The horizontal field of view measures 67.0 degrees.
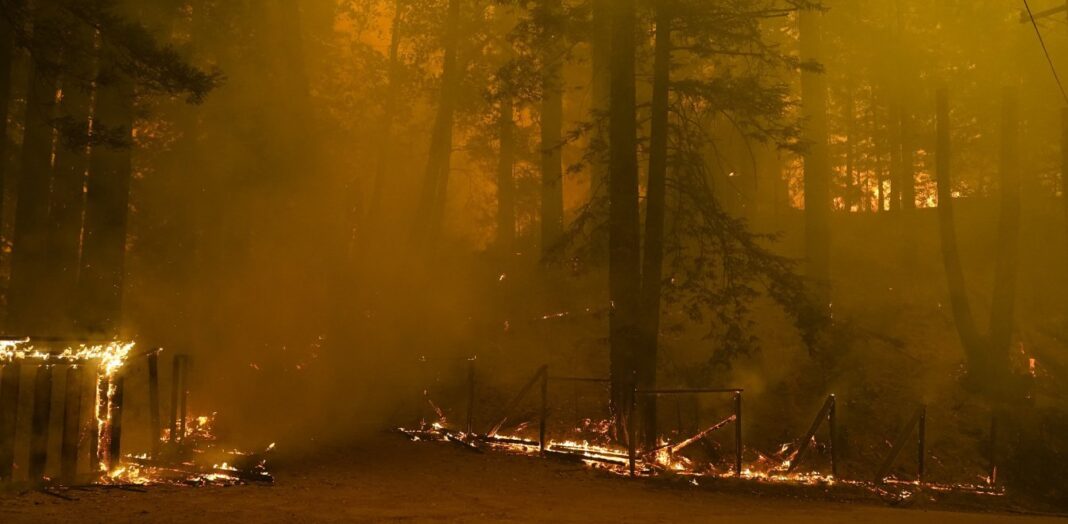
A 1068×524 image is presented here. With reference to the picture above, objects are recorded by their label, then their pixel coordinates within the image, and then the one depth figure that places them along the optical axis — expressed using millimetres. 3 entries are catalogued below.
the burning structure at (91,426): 8430
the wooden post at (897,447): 12820
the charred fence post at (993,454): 15141
